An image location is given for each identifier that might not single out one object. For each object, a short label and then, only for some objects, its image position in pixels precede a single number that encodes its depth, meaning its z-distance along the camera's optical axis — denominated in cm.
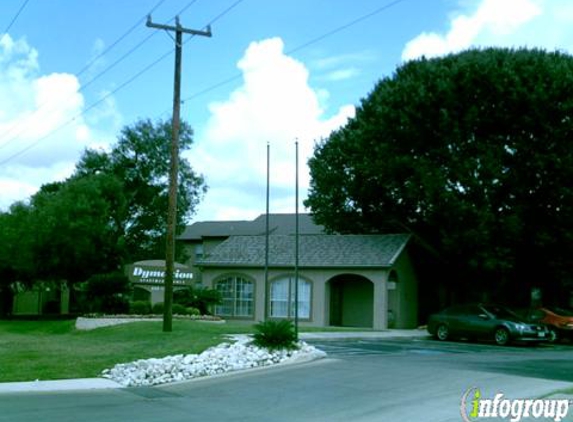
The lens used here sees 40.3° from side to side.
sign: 3316
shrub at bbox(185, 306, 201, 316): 3234
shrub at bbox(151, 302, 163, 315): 3250
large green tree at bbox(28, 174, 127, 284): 3641
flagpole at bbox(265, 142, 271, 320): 2893
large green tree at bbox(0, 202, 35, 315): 3666
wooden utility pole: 2341
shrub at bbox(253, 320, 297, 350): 1825
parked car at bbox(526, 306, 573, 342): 3036
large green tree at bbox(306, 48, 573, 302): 3284
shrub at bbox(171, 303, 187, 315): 3168
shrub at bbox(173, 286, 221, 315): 3447
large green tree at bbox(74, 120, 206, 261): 4338
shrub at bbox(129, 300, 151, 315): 3222
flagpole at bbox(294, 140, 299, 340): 2489
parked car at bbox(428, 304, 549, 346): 2708
